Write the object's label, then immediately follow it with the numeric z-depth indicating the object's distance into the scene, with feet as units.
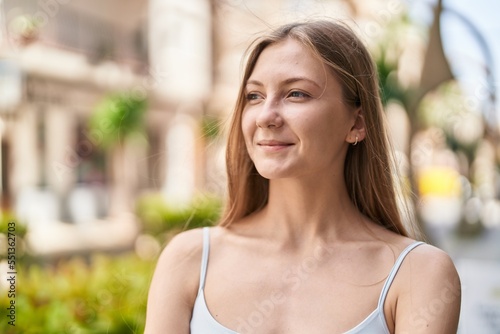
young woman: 4.81
